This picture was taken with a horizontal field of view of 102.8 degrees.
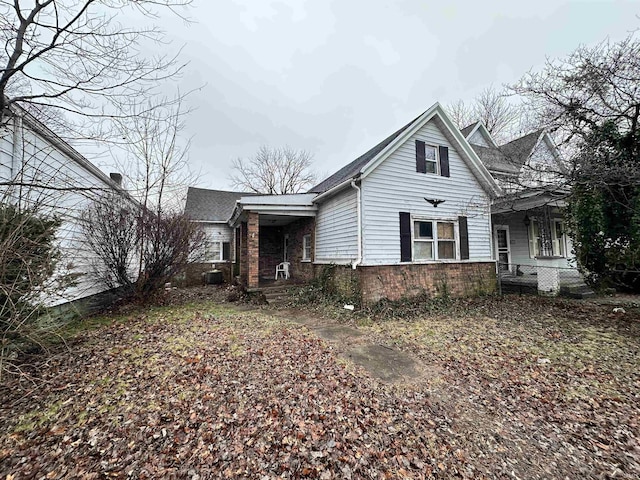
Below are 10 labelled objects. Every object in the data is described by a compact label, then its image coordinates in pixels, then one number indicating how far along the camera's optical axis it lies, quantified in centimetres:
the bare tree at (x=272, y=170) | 2788
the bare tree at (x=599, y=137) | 673
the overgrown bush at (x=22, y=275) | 331
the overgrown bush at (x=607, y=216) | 771
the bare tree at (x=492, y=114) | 1966
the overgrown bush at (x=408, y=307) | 727
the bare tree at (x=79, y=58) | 370
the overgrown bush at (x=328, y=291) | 791
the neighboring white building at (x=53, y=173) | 446
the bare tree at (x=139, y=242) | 736
